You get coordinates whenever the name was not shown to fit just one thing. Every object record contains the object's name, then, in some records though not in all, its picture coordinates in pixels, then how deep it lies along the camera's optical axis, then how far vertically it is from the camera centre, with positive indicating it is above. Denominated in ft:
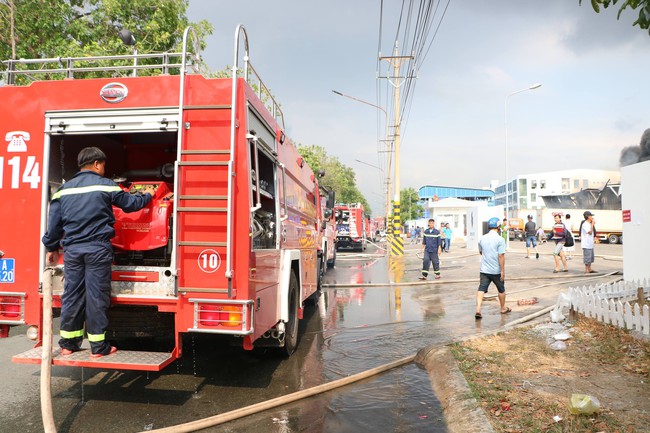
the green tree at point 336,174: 123.81 +24.71
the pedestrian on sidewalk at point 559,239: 43.68 -0.32
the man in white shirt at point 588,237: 40.42 -0.12
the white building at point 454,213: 138.59 +7.09
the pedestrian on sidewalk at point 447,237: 86.40 -0.22
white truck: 123.44 +3.20
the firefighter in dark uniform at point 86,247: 12.39 -0.30
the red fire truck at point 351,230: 91.91 +1.25
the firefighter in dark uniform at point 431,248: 41.88 -1.13
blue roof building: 387.55 +38.03
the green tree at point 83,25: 40.04 +19.62
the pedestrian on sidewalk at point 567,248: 46.98 -1.32
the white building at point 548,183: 242.78 +29.26
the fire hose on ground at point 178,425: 10.98 -4.66
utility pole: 76.33 +14.19
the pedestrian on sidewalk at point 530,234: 61.52 +0.25
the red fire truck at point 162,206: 12.33 +0.87
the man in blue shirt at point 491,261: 24.31 -1.37
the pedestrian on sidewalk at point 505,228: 74.76 +1.31
